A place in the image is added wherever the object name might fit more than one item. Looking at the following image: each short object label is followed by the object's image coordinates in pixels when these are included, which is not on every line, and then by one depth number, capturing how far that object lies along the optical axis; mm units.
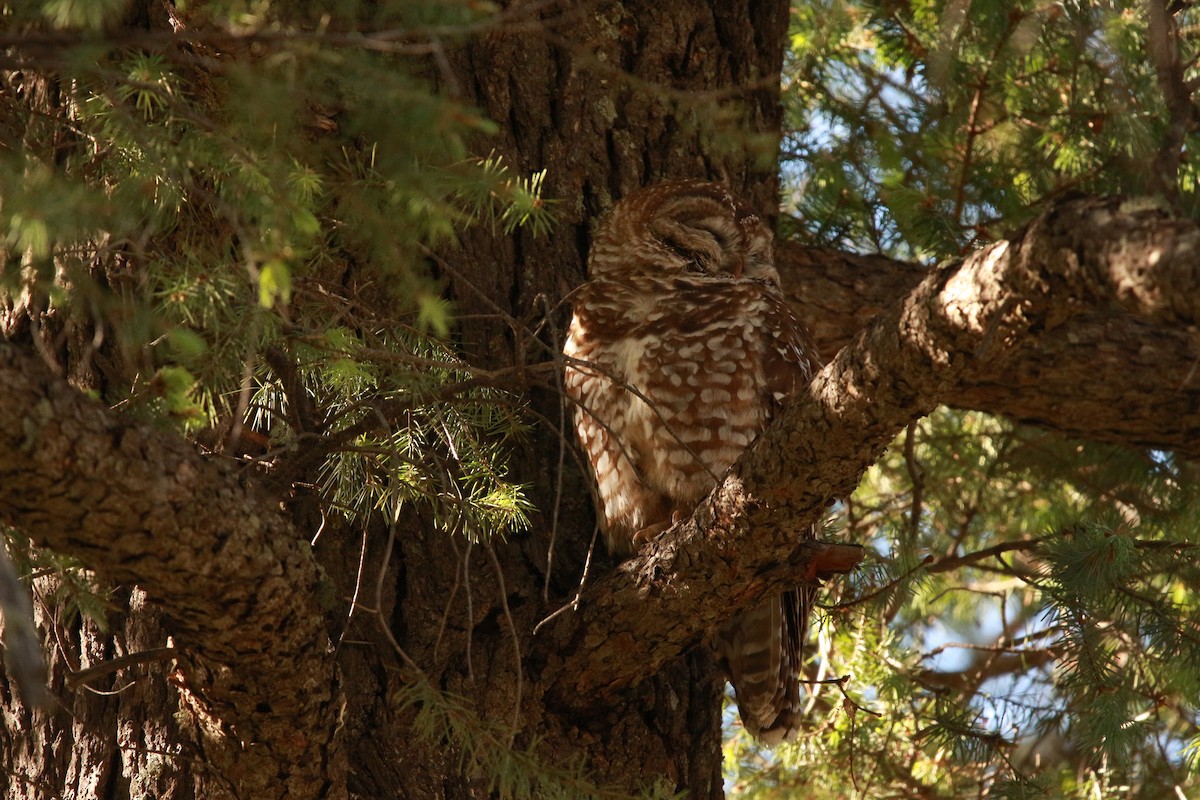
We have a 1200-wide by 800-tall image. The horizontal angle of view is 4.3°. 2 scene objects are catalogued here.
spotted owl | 10597
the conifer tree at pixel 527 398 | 10260
